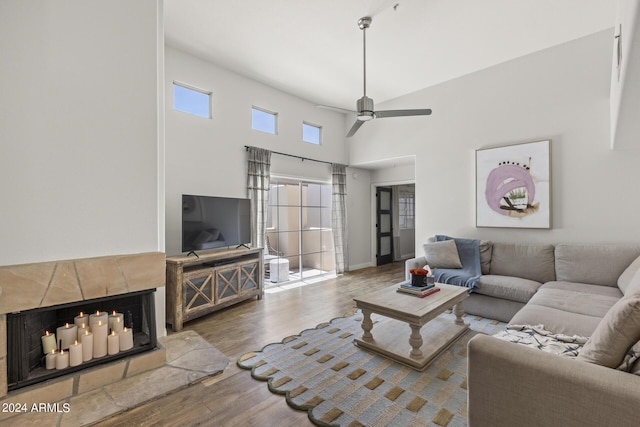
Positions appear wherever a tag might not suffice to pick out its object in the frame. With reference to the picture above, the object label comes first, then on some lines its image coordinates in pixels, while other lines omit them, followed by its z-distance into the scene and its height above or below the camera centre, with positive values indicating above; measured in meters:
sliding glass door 4.93 -0.34
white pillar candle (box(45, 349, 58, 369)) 1.98 -1.07
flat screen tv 3.45 -0.14
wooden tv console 3.10 -0.88
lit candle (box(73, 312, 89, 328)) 2.19 -0.85
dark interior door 6.79 -0.40
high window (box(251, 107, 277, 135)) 4.62 +1.57
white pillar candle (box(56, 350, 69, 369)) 2.00 -1.07
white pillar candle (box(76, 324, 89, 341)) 2.13 -0.91
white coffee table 2.31 -1.19
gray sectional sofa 1.07 -0.73
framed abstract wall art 3.69 +0.34
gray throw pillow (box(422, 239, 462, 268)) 3.85 -0.63
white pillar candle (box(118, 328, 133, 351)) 2.27 -1.05
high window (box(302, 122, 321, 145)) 5.46 +1.58
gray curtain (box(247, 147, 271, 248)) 4.34 +0.29
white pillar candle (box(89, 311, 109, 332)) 2.20 -0.85
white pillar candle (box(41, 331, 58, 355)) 2.02 -0.96
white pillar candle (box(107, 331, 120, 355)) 2.21 -1.06
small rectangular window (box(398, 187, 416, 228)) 7.65 +0.07
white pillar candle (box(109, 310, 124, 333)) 2.28 -0.92
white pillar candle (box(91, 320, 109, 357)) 2.16 -0.99
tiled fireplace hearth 1.77 -0.55
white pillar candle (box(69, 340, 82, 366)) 2.04 -1.05
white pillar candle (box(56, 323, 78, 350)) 2.08 -0.93
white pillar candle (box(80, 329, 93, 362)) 2.10 -1.02
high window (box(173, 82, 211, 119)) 3.78 +1.59
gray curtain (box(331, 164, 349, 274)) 5.73 -0.02
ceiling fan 2.86 +1.08
